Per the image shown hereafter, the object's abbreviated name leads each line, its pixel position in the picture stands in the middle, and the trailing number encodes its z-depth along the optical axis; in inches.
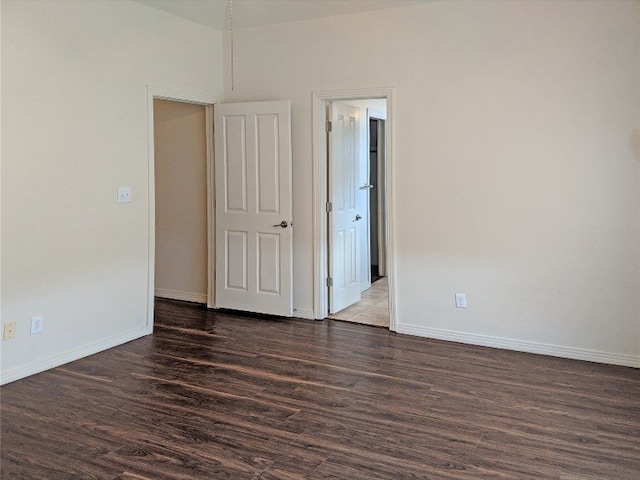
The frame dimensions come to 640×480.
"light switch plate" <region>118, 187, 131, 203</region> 179.9
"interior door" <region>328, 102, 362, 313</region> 214.7
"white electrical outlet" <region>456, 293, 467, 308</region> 183.9
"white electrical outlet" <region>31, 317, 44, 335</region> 155.1
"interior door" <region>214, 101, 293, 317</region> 207.9
